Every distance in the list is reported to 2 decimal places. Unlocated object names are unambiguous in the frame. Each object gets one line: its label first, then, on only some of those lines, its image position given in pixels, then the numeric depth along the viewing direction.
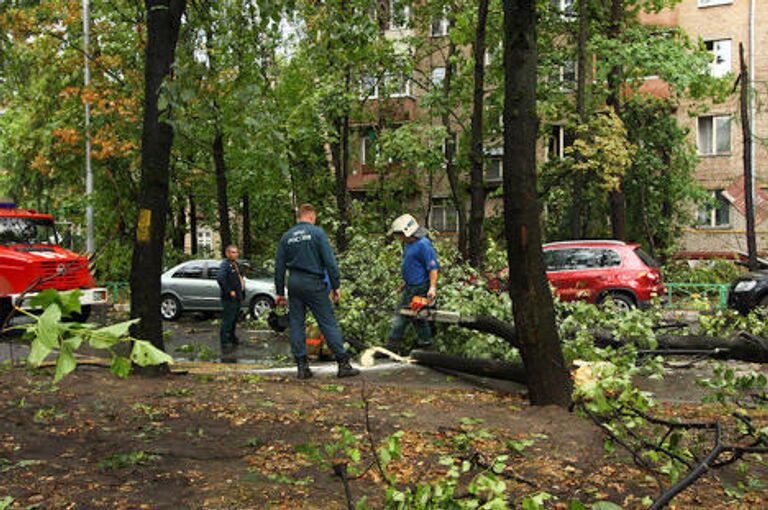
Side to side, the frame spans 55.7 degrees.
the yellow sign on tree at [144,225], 7.52
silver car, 17.98
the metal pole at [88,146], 20.90
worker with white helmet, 9.12
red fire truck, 13.87
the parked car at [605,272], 15.36
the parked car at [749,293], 14.70
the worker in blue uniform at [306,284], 8.05
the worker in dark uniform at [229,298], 12.38
